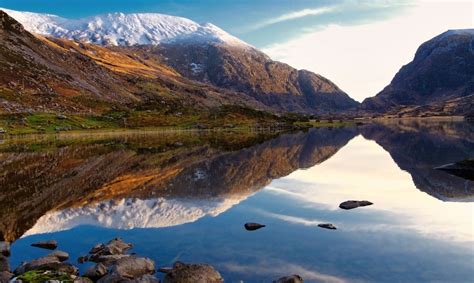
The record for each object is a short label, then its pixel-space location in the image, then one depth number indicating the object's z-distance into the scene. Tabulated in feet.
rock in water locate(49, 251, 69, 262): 87.97
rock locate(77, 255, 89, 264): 88.31
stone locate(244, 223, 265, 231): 111.34
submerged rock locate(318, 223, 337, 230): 109.00
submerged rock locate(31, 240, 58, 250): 99.14
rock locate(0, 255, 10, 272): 80.79
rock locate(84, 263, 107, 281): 77.25
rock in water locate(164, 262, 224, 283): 71.26
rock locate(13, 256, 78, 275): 79.00
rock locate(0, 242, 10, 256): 92.02
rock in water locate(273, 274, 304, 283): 71.61
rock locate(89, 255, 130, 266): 85.38
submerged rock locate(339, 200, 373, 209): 133.18
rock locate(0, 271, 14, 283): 74.18
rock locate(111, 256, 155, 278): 76.07
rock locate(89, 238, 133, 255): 90.43
